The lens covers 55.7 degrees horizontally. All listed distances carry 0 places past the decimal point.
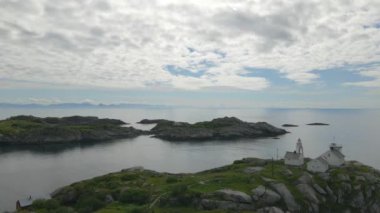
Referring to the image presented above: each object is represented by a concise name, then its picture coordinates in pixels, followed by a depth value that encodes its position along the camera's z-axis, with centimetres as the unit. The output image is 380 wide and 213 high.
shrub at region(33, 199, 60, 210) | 5716
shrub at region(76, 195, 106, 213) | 5747
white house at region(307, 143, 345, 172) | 7200
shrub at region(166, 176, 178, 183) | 6962
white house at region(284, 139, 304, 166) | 7769
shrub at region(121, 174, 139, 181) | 7456
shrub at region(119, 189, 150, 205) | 5832
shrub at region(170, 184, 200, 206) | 5644
